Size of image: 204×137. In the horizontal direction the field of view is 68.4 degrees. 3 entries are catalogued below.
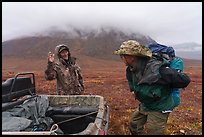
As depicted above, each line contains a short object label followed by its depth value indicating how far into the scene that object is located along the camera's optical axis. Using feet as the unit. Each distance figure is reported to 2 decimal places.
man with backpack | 7.38
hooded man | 10.48
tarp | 6.12
